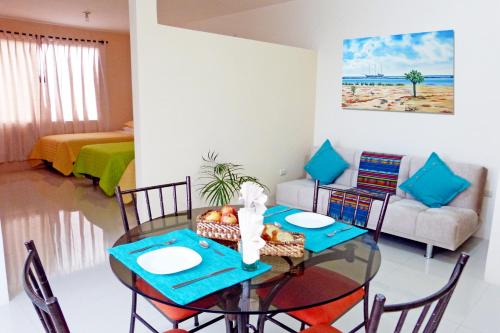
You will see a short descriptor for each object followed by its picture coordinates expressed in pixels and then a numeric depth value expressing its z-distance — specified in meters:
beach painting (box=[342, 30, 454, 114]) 3.87
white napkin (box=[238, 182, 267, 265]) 1.38
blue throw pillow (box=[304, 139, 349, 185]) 4.41
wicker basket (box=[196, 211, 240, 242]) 1.71
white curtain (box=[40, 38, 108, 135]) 6.99
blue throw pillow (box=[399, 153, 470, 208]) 3.56
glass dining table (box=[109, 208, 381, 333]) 1.27
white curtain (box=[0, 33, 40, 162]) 6.56
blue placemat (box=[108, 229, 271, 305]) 1.30
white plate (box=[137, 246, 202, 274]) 1.45
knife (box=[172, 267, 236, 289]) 1.34
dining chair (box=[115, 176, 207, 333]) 1.70
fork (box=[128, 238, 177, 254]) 1.62
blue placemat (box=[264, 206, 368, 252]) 1.71
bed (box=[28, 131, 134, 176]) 6.19
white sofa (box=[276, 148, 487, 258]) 3.24
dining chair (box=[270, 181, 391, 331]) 1.68
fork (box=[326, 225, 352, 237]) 1.82
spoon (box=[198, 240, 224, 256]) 1.64
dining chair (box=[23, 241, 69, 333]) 1.01
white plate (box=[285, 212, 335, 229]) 1.93
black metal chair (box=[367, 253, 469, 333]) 0.99
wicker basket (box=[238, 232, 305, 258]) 1.57
